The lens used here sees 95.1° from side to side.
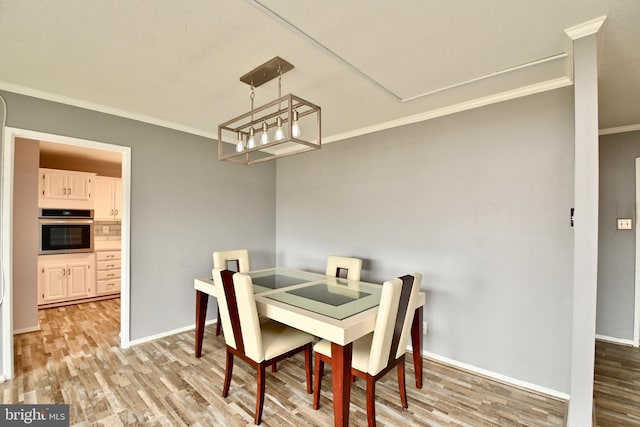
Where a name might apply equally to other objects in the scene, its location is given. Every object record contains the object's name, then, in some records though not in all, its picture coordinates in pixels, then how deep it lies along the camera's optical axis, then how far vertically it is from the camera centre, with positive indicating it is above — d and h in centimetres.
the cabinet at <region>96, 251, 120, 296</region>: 488 -101
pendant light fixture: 187 +69
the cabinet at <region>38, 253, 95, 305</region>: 434 -100
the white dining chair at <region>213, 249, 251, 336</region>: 325 -52
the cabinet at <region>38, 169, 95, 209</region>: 443 +37
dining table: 170 -66
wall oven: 439 -28
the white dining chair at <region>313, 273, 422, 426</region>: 177 -86
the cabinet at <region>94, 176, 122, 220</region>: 506 +26
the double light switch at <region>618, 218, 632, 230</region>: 320 -7
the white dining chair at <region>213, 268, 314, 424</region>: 197 -92
